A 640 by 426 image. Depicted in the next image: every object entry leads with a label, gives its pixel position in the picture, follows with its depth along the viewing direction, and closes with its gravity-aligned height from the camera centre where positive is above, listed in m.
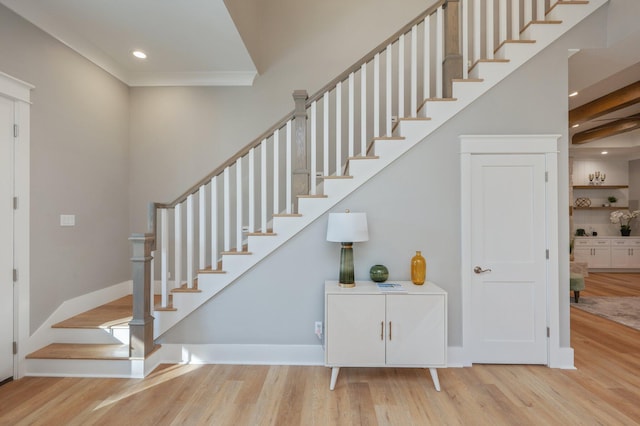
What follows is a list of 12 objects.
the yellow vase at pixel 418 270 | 2.85 -0.50
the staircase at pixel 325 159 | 2.98 +0.54
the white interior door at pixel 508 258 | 2.99 -0.41
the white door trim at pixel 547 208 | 2.95 +0.06
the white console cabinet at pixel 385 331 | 2.61 -0.96
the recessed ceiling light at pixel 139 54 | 3.53 +1.83
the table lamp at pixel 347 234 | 2.71 -0.17
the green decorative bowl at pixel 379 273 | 2.92 -0.54
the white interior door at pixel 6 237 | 2.66 -0.19
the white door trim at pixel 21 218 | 2.77 -0.03
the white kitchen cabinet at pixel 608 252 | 7.44 -0.89
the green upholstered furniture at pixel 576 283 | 4.93 -1.07
